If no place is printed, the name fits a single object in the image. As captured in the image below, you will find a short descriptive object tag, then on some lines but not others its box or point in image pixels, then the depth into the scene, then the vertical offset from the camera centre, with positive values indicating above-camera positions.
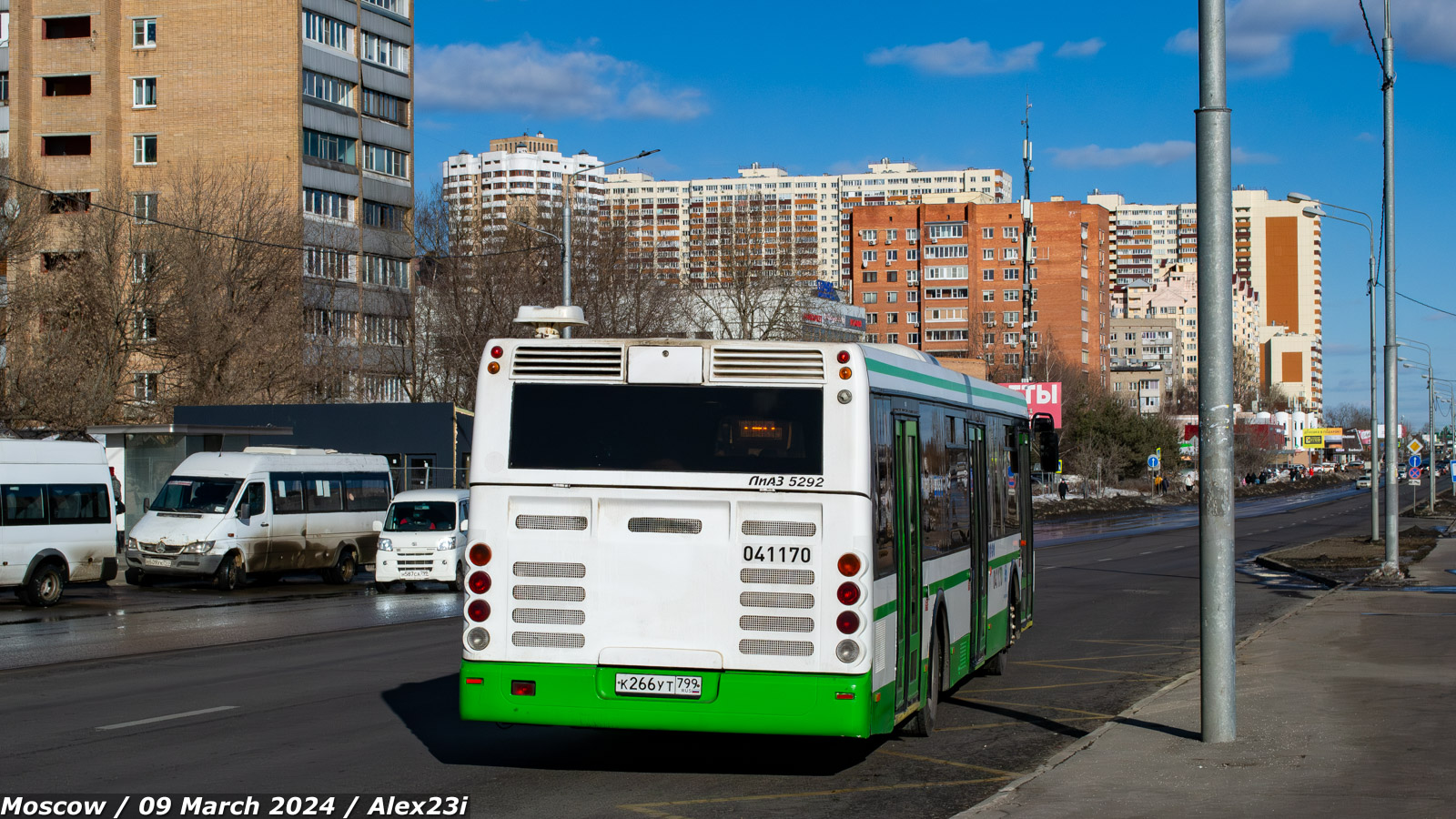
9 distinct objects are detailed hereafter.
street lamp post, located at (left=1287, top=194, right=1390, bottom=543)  34.59 -1.24
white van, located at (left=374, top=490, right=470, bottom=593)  27.27 -2.28
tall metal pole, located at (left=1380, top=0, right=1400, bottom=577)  26.17 +0.86
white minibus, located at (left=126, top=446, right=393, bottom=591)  27.44 -1.97
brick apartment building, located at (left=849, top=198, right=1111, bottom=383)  156.50 +15.12
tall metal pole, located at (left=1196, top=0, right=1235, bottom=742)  9.47 +0.19
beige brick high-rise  70.44 +15.68
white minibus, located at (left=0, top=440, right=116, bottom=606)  23.19 -1.59
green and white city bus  8.40 -0.72
